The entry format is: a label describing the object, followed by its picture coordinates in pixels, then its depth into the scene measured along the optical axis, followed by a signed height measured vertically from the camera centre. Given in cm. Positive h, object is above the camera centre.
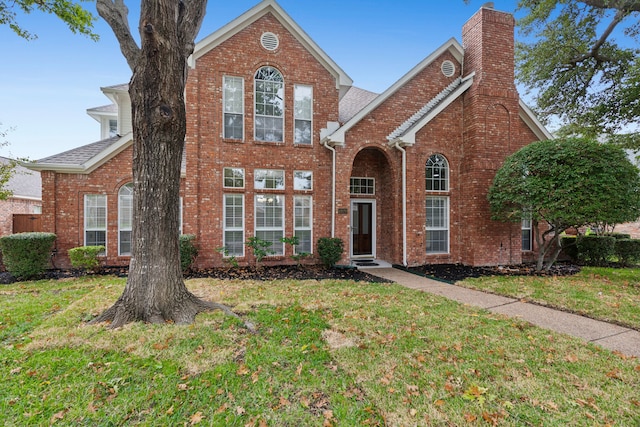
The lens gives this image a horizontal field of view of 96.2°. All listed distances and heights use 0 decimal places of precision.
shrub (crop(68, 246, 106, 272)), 849 -115
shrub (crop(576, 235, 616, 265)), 1077 -135
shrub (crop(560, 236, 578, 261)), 1151 -132
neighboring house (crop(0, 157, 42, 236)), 1577 +110
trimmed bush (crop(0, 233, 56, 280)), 785 -99
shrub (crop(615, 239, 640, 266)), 1071 -142
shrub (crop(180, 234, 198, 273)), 844 -102
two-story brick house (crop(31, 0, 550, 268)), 928 +212
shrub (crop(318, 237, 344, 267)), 943 -114
